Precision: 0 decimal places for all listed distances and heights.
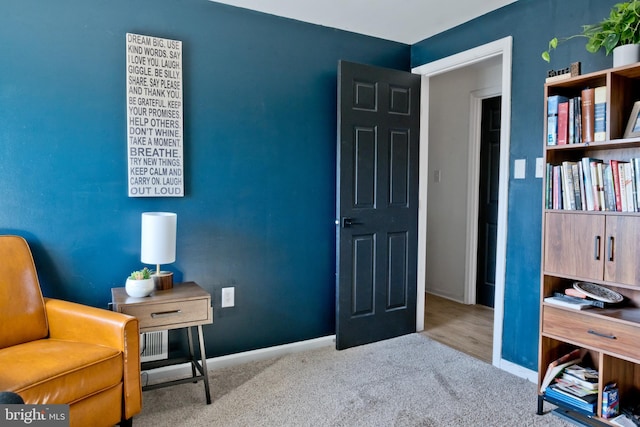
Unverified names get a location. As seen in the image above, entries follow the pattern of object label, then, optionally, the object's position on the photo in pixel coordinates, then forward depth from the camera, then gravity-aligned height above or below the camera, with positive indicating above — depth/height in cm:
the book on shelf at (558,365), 211 -87
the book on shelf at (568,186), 204 +4
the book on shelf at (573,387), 200 -93
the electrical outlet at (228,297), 272 -68
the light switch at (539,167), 246 +16
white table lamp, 220 -25
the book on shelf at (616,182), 188 +6
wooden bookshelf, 184 -30
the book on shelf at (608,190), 191 +2
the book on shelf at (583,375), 201 -88
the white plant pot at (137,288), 213 -49
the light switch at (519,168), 257 +16
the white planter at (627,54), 187 +63
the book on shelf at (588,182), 198 +6
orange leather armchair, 162 -68
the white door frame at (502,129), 264 +40
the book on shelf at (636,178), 182 +7
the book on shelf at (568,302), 199 -52
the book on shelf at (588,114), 198 +38
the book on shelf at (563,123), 207 +35
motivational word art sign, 239 +43
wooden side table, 206 -60
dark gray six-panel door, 295 -8
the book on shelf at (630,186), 183 +4
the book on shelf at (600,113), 193 +38
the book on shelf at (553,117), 211 +39
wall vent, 247 -91
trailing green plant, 186 +76
